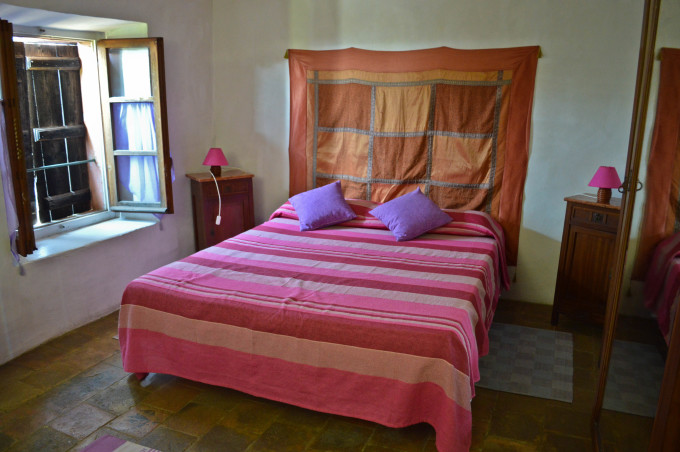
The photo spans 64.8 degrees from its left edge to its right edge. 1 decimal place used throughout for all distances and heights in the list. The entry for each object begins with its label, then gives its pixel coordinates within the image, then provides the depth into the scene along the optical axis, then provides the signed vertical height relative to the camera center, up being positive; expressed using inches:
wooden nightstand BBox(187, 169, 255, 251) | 178.7 -31.6
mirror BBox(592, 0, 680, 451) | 63.2 -31.0
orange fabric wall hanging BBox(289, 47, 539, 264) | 160.6 -3.3
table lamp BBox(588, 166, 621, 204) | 138.1 -16.6
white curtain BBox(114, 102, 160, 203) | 162.6 -10.9
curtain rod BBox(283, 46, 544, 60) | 154.2 +17.8
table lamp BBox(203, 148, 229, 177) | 177.0 -15.8
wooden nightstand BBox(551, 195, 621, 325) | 138.7 -37.1
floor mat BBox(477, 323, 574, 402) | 118.2 -58.2
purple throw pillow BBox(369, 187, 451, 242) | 151.1 -29.0
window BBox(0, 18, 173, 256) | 147.6 -5.1
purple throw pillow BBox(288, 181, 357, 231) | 161.6 -28.7
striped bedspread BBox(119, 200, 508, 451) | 95.7 -40.9
